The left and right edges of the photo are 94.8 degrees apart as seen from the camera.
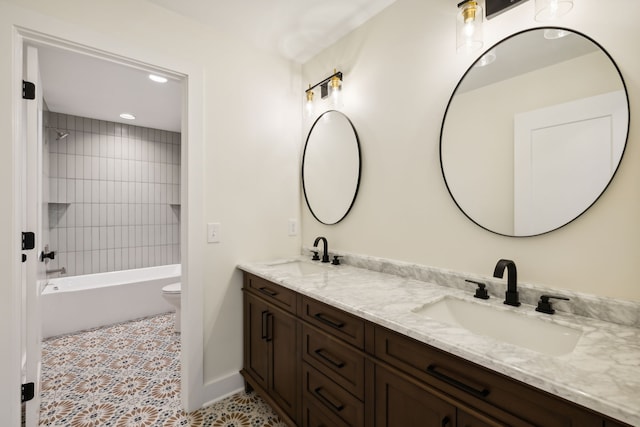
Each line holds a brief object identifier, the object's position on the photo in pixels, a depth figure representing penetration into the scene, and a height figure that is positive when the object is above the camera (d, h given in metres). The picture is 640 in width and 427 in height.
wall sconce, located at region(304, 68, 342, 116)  2.02 +0.87
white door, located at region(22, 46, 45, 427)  1.46 -0.10
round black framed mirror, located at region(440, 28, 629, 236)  1.05 +0.33
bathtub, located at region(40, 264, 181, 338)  2.89 -0.95
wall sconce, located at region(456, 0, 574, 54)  1.13 +0.83
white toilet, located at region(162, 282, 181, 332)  2.88 -0.84
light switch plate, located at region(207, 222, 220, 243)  1.93 -0.14
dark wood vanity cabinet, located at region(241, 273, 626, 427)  0.75 -0.58
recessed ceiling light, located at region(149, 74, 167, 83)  2.51 +1.15
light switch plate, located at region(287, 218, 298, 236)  2.36 -0.12
